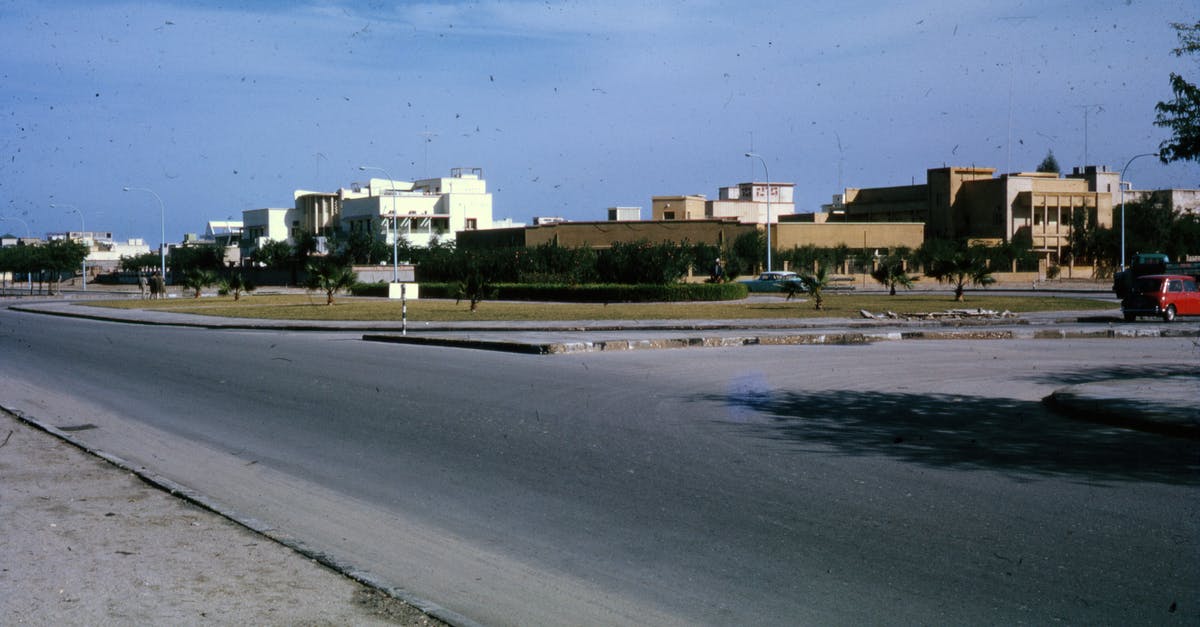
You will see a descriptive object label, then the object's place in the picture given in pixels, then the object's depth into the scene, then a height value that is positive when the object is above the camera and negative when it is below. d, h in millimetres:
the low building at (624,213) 110812 +7233
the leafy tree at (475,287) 36950 -217
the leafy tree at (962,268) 39188 +214
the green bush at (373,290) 57531 -416
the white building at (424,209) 110438 +8284
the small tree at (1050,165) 137062 +14606
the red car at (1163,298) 31281 -848
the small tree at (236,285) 53281 -25
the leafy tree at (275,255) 104188 +3068
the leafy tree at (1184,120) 11438 +1735
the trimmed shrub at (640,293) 45344 -651
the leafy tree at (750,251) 77438 +2034
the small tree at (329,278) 43625 +220
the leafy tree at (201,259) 116125 +3123
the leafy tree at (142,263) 129012 +3041
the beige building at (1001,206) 92000 +6389
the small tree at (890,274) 43438 +33
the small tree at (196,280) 58281 +316
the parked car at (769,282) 56631 -294
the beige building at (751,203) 115250 +8789
